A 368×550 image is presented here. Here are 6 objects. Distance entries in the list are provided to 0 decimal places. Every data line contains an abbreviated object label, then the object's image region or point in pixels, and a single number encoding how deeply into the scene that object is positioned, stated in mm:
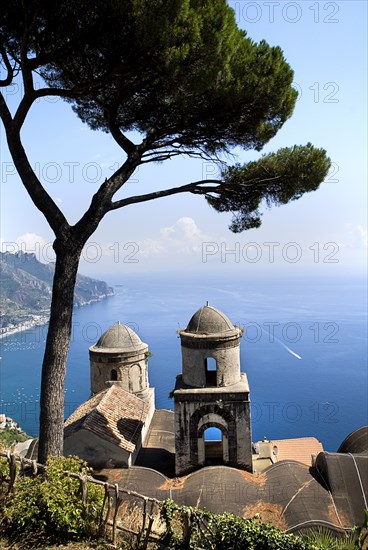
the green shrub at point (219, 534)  6000
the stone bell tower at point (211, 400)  12055
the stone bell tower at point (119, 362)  17062
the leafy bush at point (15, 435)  40038
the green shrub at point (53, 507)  5922
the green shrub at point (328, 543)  5927
